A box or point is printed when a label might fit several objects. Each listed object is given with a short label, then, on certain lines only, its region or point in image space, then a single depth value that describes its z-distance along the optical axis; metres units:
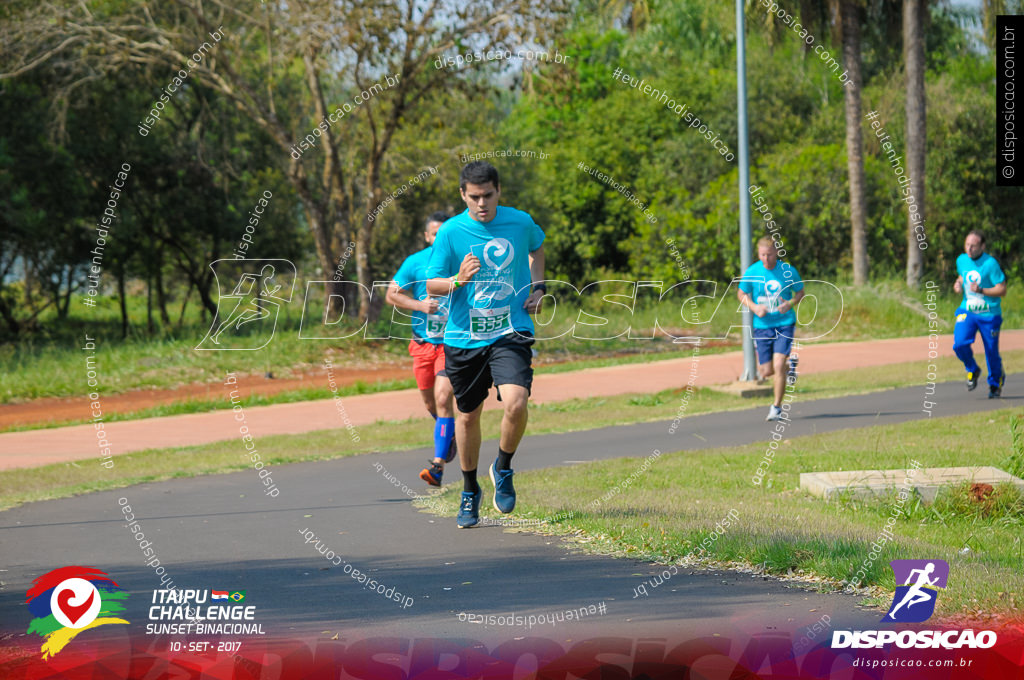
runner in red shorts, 17.20
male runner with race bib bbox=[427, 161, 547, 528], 13.87
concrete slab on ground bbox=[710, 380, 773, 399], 30.02
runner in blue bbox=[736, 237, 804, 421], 23.33
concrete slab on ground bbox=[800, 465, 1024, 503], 14.92
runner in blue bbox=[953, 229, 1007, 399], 25.91
